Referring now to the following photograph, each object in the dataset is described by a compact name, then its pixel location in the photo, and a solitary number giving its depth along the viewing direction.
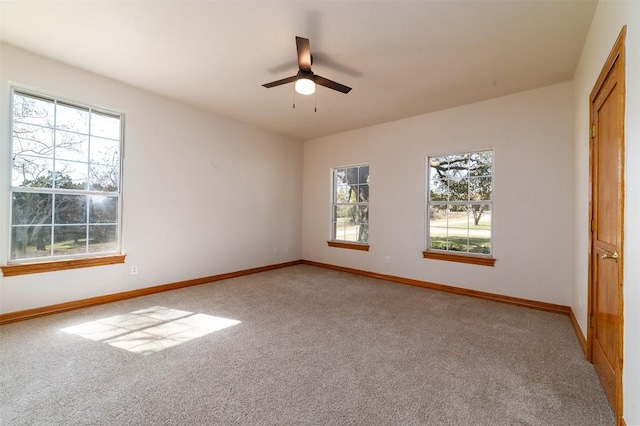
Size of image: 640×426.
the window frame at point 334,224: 5.38
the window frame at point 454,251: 3.96
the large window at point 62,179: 3.02
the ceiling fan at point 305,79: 2.46
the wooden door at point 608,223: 1.60
